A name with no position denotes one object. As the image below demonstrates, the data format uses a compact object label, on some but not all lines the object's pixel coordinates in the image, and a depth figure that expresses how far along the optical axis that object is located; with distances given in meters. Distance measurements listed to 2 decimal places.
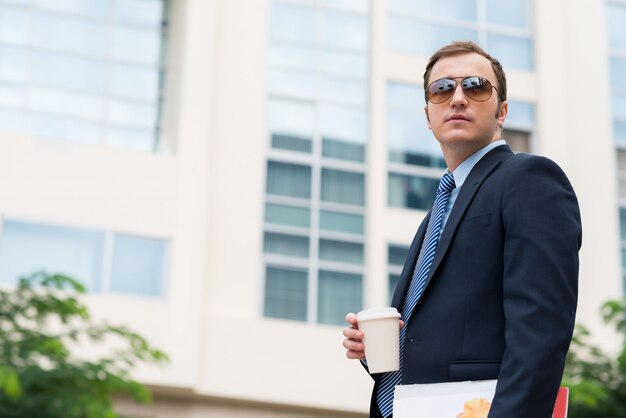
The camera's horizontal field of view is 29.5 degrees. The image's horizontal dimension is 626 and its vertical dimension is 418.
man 2.80
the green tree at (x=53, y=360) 13.41
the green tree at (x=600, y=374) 17.19
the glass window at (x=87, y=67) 21.62
